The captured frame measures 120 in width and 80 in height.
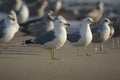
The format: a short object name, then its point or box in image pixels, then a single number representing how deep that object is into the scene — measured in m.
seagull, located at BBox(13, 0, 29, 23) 29.47
